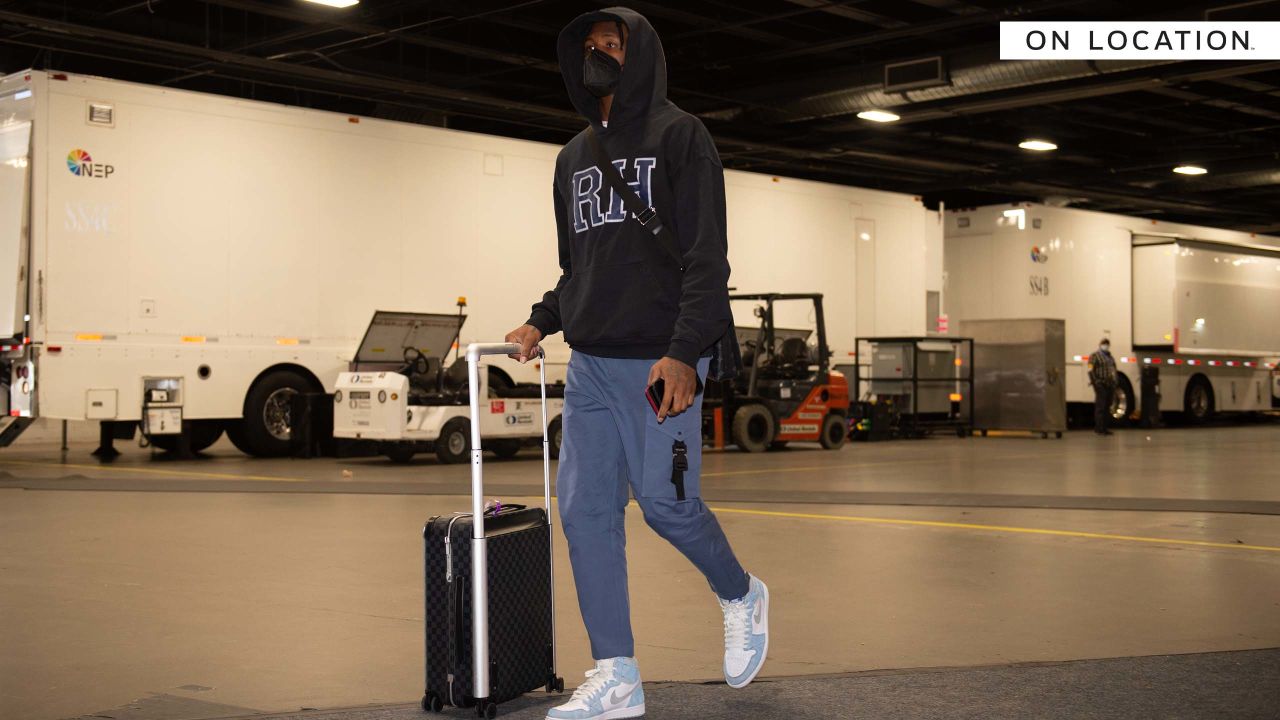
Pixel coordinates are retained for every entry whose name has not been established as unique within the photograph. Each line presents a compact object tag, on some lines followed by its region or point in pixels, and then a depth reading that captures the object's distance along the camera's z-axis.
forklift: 18.53
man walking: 3.78
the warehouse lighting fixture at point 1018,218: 25.02
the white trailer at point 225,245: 13.93
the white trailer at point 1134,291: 25.23
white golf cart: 15.20
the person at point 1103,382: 24.30
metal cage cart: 22.48
